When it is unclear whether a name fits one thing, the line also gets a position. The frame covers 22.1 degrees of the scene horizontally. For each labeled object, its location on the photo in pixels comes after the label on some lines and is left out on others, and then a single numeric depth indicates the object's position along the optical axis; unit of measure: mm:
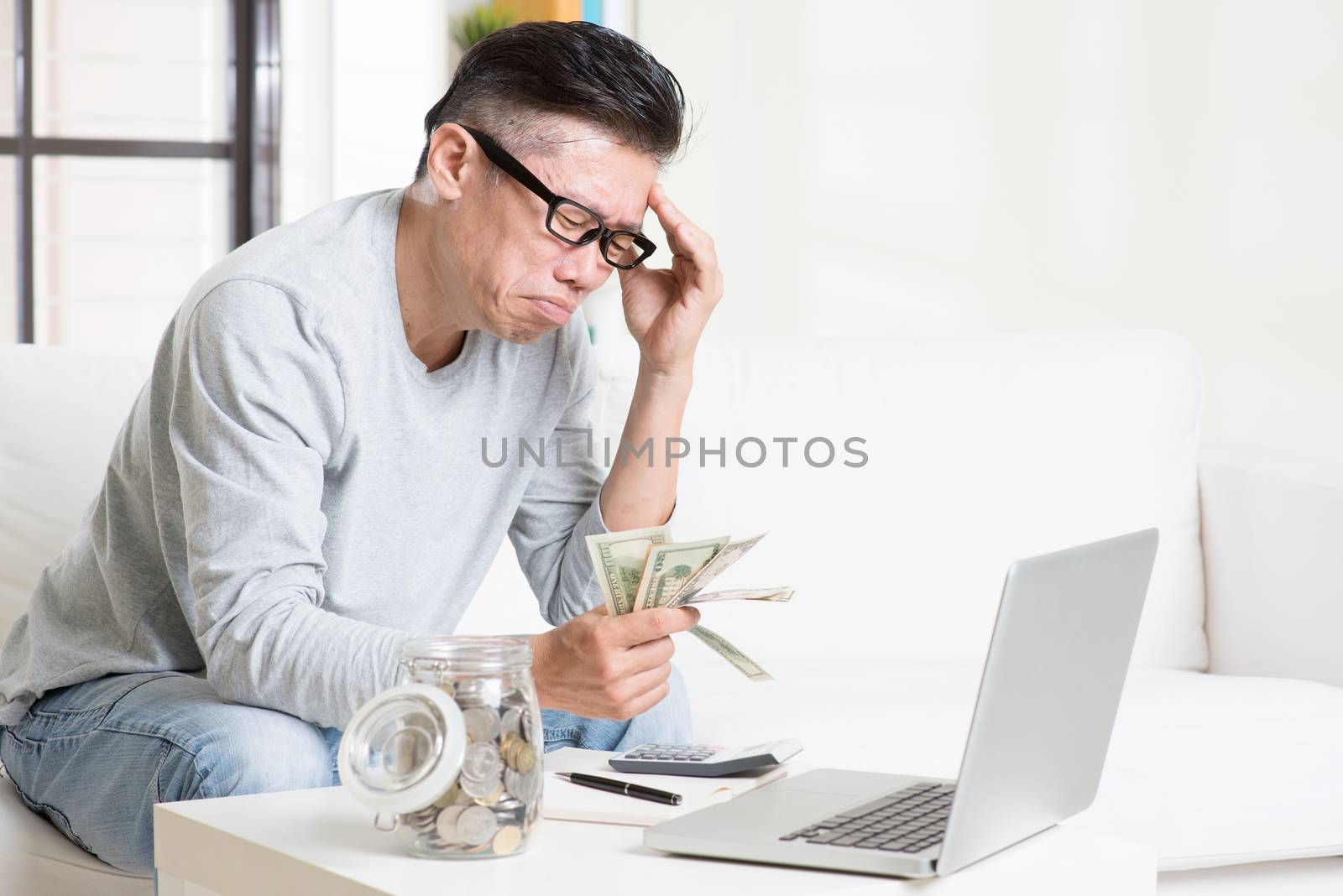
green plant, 9433
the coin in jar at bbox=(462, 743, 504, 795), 2644
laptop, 2652
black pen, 2864
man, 3087
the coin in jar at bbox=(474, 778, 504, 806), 2664
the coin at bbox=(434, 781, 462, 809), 2663
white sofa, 3920
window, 10495
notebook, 2817
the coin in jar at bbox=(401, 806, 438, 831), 2663
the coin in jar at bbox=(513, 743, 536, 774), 2663
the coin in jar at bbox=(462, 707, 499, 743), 2645
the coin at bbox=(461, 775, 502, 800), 2660
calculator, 2978
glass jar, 2627
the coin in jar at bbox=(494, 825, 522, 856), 2677
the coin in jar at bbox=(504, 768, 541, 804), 2666
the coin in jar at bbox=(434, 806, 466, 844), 2662
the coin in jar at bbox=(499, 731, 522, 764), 2654
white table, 2631
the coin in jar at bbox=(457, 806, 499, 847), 2664
